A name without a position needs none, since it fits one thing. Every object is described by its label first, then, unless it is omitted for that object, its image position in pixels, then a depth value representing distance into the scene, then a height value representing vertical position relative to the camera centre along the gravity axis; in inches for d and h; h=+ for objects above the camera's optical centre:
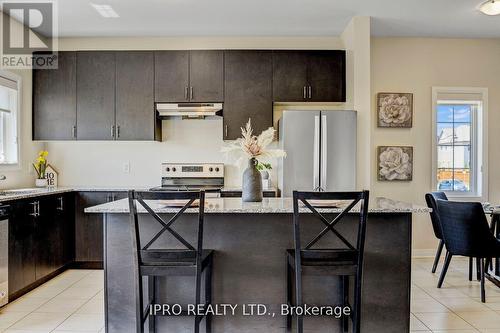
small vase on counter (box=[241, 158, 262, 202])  106.3 -5.8
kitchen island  95.0 -27.6
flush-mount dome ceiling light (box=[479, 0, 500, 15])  137.5 +57.7
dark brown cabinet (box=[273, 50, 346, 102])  176.2 +41.2
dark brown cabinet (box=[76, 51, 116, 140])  178.7 +32.4
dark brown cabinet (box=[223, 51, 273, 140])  176.9 +35.5
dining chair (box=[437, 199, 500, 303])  125.6 -23.3
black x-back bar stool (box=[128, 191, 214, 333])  79.3 -20.5
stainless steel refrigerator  154.1 +5.5
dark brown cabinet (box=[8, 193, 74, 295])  128.9 -28.9
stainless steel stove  188.1 -5.4
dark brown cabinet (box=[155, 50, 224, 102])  177.8 +40.9
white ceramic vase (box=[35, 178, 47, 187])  175.5 -8.9
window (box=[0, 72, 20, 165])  160.9 +18.7
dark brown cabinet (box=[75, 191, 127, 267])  169.0 -31.2
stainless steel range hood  176.9 +26.0
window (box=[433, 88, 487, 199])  191.0 +8.6
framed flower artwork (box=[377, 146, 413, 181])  184.5 +0.4
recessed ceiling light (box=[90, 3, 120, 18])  148.5 +62.1
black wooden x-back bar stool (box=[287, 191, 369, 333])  79.0 -20.0
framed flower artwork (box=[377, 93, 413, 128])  185.3 +26.5
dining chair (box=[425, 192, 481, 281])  150.9 -23.1
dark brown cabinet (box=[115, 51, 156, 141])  178.4 +32.8
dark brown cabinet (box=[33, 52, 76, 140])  179.2 +29.6
